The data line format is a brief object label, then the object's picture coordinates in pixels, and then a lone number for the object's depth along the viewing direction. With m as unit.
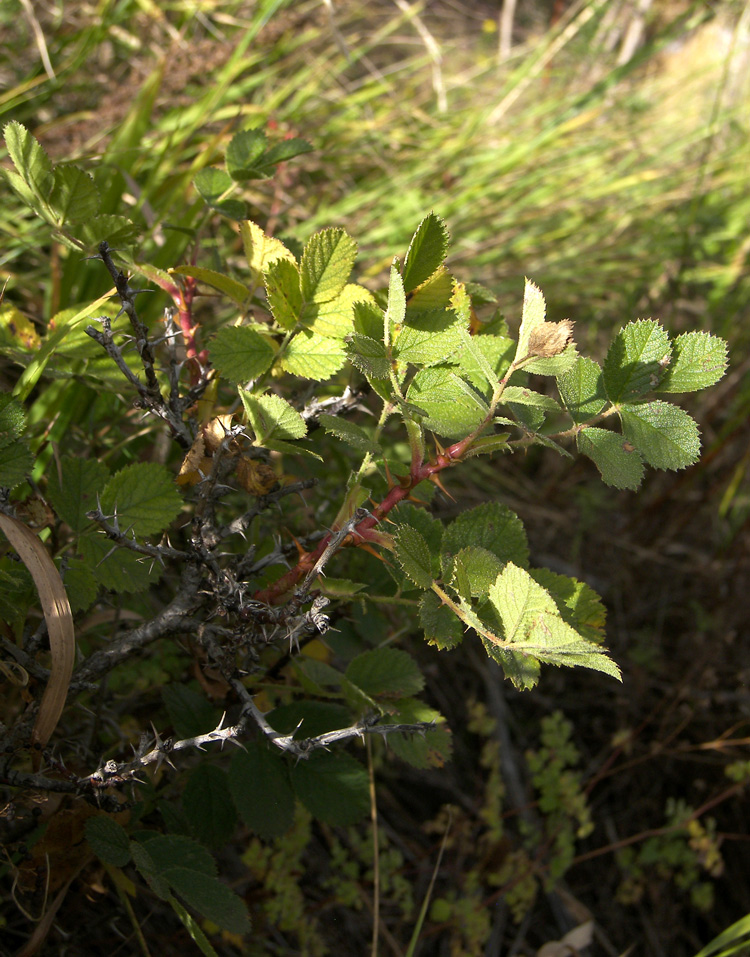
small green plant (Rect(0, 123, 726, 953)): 0.30
